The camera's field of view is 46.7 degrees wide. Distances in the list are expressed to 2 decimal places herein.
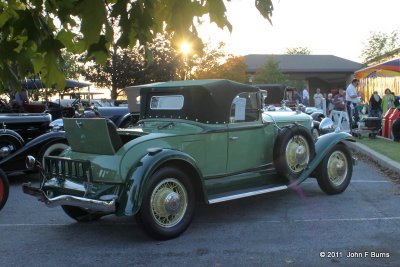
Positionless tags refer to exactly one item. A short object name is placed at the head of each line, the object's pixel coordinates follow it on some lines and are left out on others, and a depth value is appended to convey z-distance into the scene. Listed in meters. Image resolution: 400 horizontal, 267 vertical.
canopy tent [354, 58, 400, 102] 16.64
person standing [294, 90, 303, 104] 25.84
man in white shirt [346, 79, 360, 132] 15.57
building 54.88
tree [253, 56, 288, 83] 46.25
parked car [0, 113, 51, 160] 8.25
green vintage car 4.77
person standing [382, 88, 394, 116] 16.67
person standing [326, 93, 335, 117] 22.53
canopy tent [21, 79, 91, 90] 11.49
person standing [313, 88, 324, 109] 24.38
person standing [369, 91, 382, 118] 16.36
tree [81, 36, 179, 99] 39.94
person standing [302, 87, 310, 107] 26.32
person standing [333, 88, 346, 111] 15.88
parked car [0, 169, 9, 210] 5.96
